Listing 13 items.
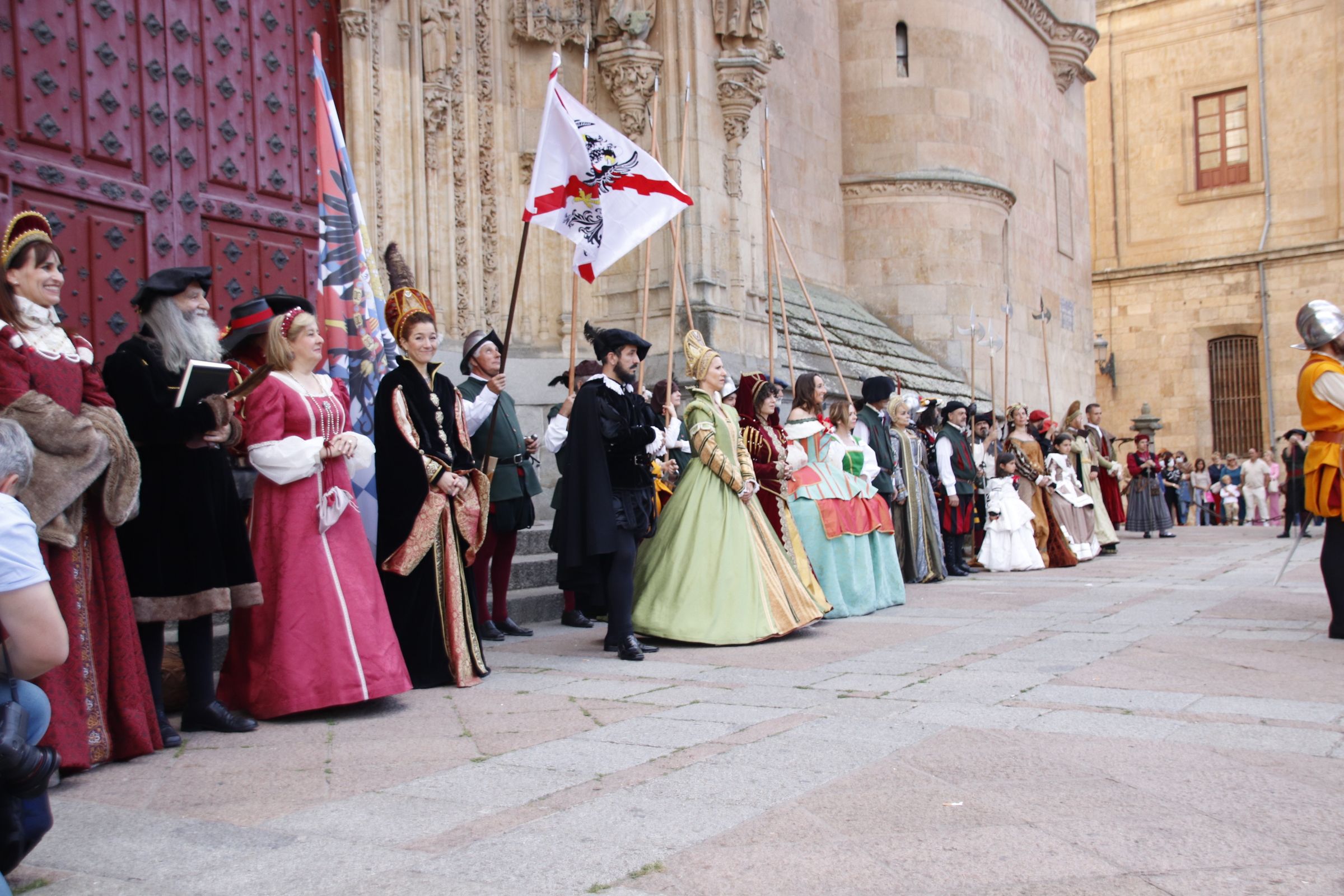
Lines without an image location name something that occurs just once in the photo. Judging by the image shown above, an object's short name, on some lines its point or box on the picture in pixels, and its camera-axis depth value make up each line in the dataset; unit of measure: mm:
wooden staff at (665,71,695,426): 7369
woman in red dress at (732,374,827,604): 7758
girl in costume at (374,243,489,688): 5527
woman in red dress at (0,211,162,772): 3941
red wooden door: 6891
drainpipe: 29297
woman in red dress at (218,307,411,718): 4859
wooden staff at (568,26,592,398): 6270
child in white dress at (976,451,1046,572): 11953
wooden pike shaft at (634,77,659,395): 7434
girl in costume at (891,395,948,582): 10609
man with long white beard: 4523
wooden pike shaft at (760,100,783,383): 8273
